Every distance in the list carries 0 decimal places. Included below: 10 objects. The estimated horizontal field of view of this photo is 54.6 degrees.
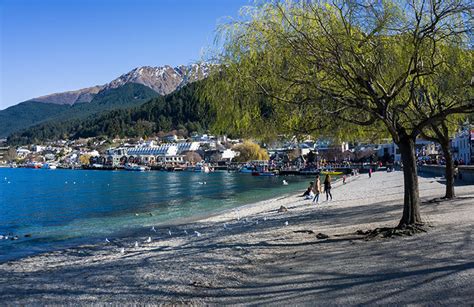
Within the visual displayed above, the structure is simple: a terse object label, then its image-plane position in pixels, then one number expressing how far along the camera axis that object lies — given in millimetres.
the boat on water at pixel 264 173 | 91281
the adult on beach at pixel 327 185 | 25452
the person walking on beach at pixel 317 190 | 25344
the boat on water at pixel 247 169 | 108550
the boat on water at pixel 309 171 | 89062
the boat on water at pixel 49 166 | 193350
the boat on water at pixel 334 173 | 80612
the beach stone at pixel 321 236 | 11359
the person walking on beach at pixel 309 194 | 28011
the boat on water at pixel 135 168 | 149000
